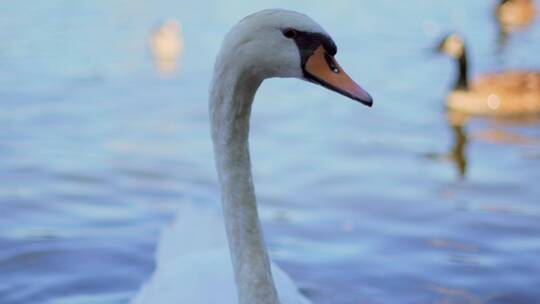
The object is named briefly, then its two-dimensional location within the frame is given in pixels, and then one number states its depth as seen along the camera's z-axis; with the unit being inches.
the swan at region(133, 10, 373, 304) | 126.6
